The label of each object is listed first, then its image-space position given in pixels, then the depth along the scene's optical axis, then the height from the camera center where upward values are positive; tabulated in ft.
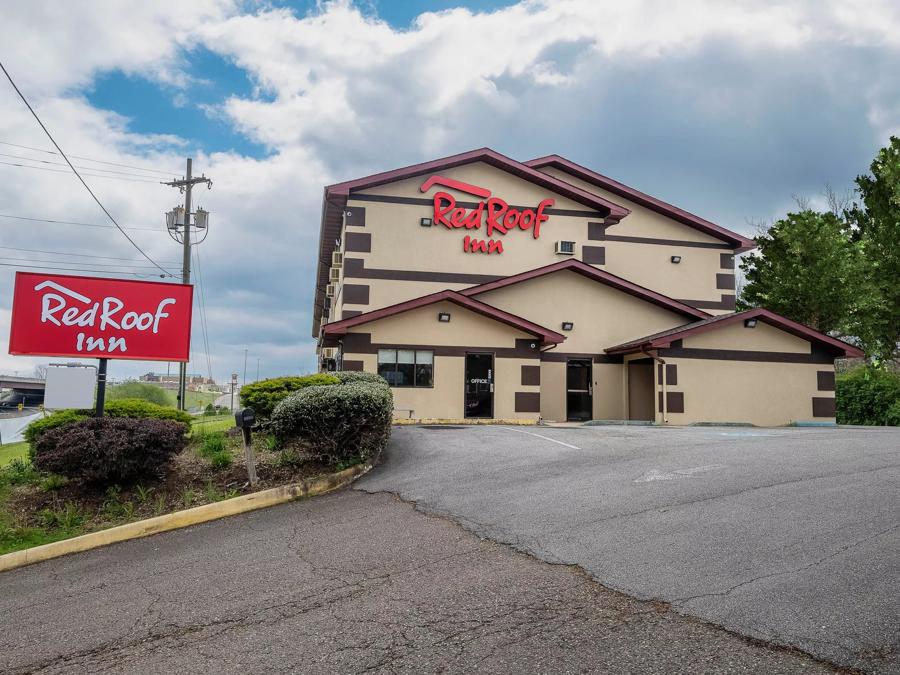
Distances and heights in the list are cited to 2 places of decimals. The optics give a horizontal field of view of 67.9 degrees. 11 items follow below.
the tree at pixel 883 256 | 104.01 +22.22
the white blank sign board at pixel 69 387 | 33.19 -0.21
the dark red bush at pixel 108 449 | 30.83 -3.08
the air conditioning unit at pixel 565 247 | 82.79 +17.61
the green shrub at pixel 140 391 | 138.51 -1.57
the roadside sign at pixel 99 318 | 33.73 +3.37
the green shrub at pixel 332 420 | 32.94 -1.70
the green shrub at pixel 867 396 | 82.45 -0.24
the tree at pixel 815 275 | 101.81 +18.36
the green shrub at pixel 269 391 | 46.93 -0.41
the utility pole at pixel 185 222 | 86.84 +21.94
